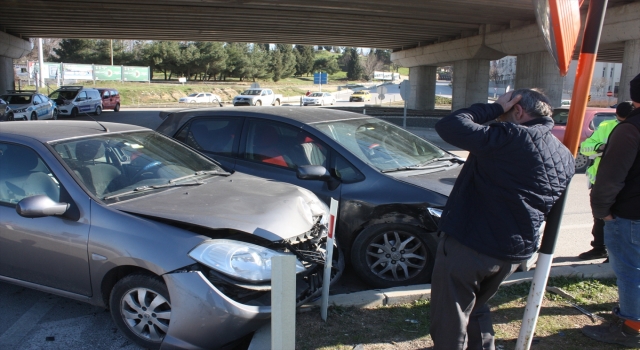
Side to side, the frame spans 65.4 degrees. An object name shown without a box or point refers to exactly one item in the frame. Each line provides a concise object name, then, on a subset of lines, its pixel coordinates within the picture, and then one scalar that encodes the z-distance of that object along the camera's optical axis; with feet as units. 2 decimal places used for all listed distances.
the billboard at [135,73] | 191.11
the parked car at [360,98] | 203.09
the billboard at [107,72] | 181.16
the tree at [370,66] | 379.49
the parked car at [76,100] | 92.07
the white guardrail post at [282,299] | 7.86
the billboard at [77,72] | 169.27
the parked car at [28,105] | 68.80
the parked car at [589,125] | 36.24
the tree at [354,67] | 369.30
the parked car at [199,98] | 162.71
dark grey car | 14.20
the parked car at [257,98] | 126.93
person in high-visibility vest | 16.48
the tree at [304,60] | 338.34
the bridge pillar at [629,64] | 67.62
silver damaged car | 10.21
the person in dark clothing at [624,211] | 10.10
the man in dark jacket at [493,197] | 7.89
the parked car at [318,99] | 153.79
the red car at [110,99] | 113.45
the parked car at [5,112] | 64.64
